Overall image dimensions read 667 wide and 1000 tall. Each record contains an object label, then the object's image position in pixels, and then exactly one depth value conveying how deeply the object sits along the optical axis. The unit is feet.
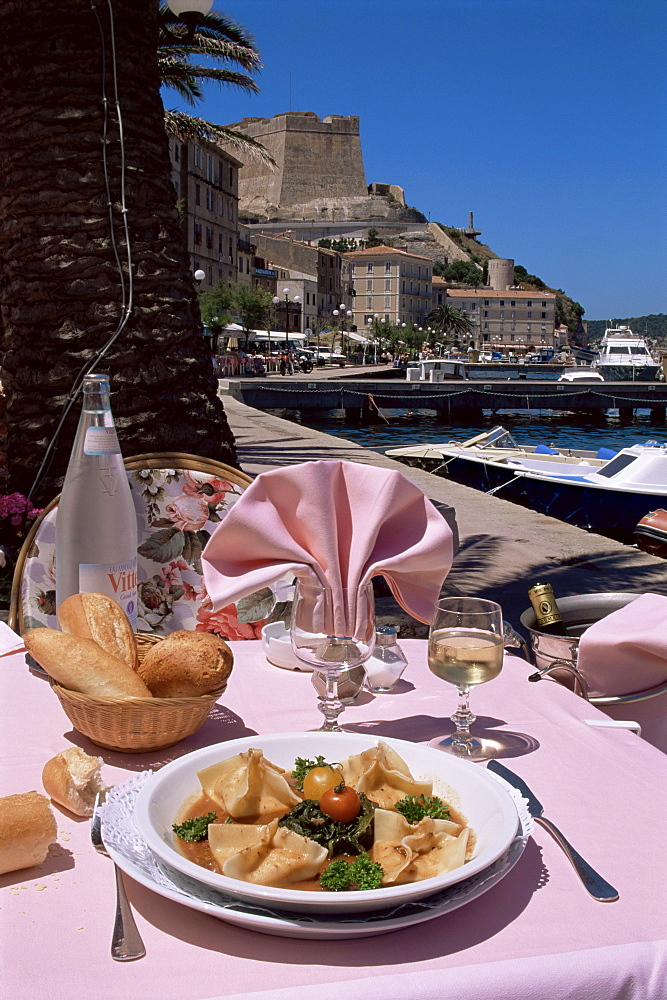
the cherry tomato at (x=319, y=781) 3.44
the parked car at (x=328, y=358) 204.03
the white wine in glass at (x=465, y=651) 4.61
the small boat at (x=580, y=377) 142.69
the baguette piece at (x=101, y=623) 4.65
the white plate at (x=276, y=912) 2.86
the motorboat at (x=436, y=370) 137.18
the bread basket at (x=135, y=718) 4.13
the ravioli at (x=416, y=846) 3.12
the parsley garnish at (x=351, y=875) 2.97
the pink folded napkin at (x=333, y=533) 5.08
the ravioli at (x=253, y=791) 3.51
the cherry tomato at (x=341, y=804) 3.30
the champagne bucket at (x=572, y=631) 6.55
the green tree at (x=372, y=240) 394.52
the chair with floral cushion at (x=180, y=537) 8.30
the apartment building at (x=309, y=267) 301.84
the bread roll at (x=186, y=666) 4.35
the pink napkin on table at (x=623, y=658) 6.51
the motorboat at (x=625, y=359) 166.20
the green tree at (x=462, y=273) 422.82
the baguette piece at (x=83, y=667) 4.28
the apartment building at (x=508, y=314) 400.67
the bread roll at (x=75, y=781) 3.81
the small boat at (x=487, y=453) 48.06
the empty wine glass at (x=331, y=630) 4.44
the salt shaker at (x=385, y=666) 5.65
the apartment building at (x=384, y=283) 348.18
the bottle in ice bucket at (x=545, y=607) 7.25
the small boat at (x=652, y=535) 33.37
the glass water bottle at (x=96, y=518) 5.52
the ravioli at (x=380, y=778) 3.62
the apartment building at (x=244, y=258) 232.94
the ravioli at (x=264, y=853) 3.06
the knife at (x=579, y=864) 3.22
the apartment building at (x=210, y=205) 172.24
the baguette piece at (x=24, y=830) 3.26
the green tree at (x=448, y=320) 353.72
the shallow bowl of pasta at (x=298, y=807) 2.99
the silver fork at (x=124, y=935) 2.84
